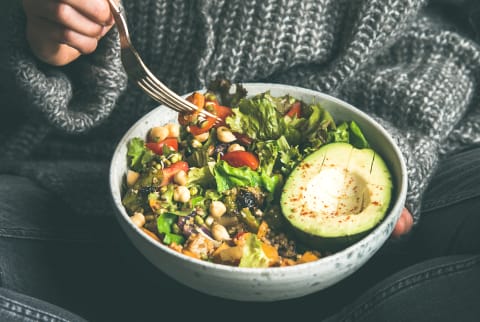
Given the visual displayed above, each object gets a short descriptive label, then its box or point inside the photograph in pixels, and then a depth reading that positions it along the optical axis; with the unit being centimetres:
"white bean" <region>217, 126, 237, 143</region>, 95
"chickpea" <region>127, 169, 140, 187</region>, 93
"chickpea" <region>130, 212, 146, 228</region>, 84
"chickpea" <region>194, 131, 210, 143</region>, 96
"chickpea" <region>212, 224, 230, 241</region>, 85
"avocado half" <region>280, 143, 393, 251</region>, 81
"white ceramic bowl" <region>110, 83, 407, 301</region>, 76
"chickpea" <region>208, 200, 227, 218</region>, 86
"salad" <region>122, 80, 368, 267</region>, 83
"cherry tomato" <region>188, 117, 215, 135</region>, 96
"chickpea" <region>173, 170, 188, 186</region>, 89
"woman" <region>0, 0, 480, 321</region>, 99
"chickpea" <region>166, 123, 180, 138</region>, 97
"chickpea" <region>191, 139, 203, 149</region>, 96
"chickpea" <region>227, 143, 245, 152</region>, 95
